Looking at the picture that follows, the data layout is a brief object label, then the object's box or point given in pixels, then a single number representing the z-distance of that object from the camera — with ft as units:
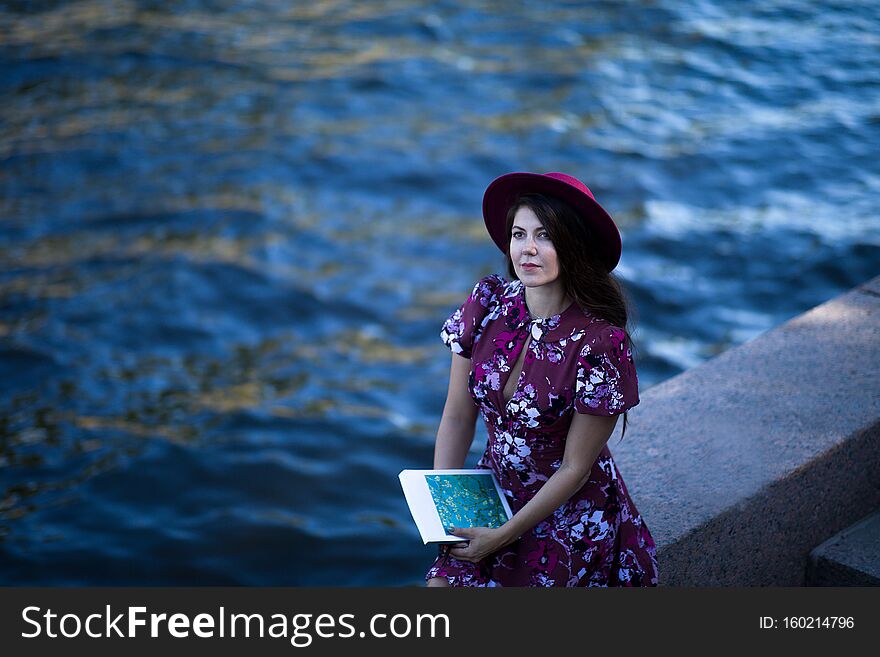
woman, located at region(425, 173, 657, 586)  21.44
